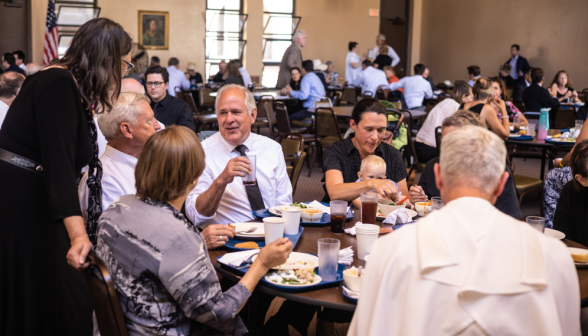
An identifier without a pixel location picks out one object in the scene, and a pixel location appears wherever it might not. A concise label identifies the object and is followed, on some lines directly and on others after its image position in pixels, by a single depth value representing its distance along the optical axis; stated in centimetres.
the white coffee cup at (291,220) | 204
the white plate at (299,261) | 171
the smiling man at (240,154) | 258
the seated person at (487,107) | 518
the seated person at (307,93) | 837
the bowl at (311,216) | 223
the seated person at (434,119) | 531
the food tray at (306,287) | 157
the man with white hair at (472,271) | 108
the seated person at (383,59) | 1212
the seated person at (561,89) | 923
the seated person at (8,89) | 407
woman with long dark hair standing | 173
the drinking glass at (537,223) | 194
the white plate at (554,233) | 207
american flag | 999
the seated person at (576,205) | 244
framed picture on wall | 1289
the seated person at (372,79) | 1014
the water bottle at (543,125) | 523
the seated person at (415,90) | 903
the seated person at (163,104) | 478
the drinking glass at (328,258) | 162
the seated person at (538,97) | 848
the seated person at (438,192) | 239
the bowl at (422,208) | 236
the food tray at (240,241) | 192
